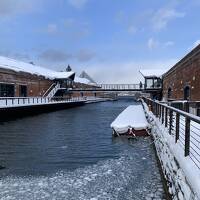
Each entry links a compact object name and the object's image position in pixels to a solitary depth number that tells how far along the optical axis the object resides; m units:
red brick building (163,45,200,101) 13.80
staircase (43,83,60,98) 40.45
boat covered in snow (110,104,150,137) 11.84
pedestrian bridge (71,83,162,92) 37.13
